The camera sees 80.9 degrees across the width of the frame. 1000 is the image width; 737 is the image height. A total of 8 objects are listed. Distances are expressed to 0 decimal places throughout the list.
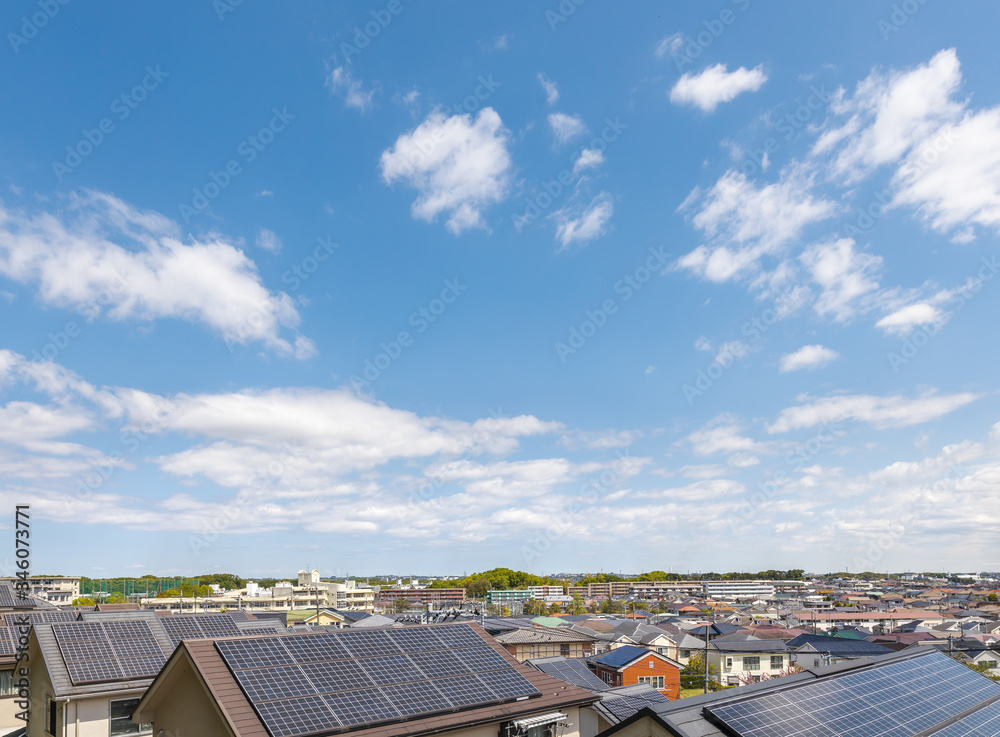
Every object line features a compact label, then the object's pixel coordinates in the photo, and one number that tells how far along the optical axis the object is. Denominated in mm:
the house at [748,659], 61750
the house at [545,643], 55781
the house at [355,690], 13312
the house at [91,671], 19188
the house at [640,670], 48219
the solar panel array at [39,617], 29839
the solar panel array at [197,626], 25344
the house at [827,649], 60875
